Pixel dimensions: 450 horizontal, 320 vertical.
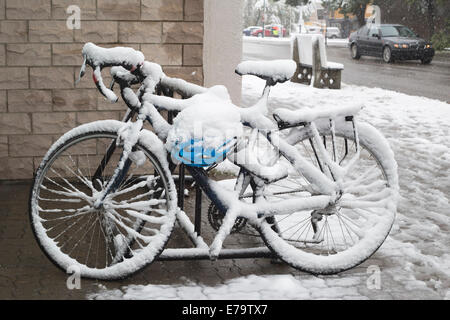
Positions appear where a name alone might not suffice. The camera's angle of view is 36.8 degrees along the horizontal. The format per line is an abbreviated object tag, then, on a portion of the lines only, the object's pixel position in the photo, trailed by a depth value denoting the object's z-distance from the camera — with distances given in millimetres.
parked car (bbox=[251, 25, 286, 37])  70375
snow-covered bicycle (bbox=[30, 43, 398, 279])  3746
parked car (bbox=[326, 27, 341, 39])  67219
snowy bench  15016
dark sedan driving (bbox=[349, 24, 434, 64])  25141
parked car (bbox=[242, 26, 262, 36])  72500
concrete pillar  6559
